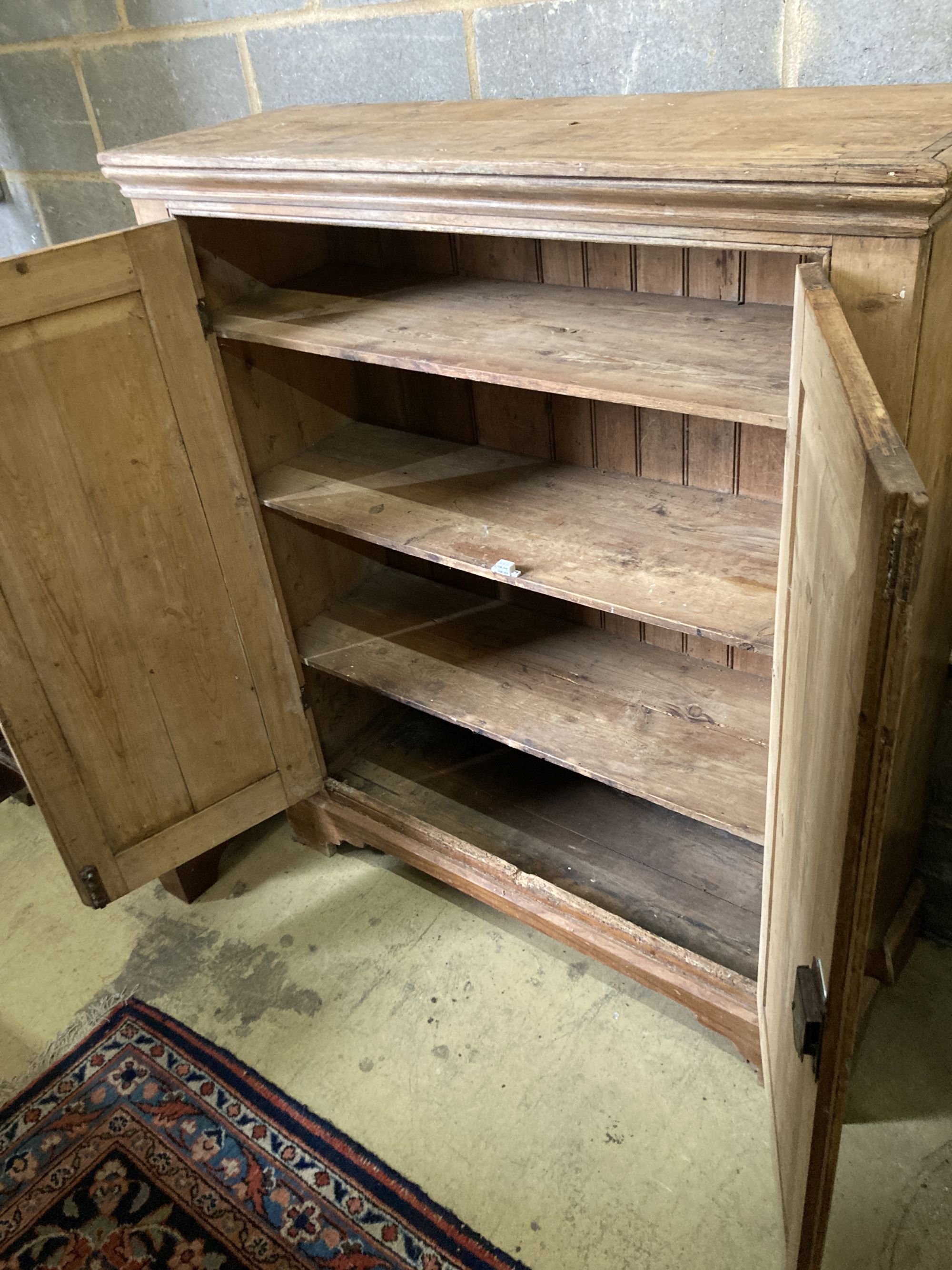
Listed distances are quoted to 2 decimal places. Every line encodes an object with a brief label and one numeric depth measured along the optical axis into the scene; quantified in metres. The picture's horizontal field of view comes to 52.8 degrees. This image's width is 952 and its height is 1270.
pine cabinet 0.91
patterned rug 1.49
